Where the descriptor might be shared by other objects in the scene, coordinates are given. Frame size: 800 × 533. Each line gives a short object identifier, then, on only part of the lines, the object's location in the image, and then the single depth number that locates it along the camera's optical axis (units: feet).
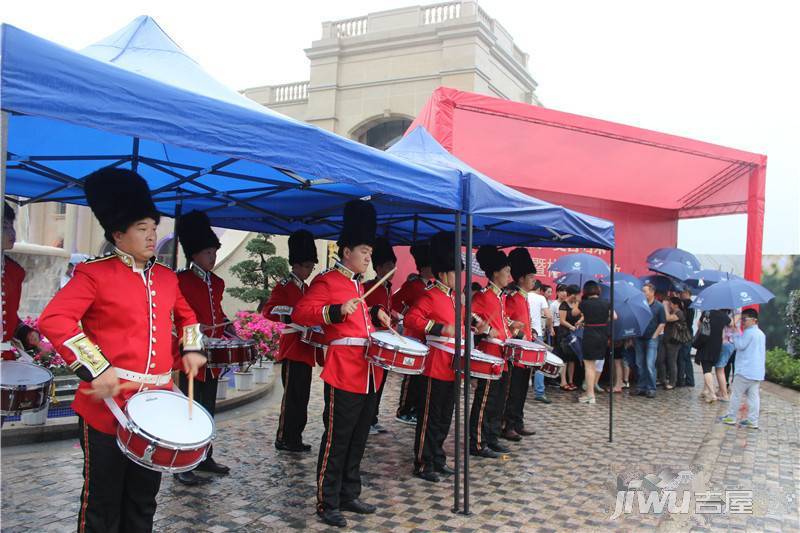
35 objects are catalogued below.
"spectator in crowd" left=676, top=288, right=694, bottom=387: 35.55
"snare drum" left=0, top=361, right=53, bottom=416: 9.94
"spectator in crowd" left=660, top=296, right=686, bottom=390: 33.24
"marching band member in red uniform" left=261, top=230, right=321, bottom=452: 17.88
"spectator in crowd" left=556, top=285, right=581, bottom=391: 32.12
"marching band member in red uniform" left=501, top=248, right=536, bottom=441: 20.98
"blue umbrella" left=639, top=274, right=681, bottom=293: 35.42
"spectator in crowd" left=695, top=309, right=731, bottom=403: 29.58
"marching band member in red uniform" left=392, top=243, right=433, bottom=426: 22.26
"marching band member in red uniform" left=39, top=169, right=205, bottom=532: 8.77
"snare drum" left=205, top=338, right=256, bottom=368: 14.87
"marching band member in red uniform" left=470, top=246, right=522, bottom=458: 18.40
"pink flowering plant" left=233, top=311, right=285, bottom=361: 29.22
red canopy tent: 32.48
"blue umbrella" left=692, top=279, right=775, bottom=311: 24.96
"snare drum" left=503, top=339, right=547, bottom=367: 18.62
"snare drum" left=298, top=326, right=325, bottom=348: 17.28
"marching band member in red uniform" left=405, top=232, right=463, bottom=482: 16.15
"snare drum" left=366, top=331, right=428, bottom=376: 12.88
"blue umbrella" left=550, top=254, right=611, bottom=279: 31.73
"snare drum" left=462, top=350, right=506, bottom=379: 16.42
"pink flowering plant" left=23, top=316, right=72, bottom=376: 20.31
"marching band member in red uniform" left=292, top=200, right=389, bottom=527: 13.02
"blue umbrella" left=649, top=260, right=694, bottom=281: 35.37
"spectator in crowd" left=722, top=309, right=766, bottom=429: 24.02
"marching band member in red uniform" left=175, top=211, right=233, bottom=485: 15.39
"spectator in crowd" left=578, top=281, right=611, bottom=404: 28.48
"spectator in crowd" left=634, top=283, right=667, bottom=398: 32.09
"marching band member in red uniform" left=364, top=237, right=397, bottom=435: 21.49
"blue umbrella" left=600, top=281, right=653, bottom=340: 29.81
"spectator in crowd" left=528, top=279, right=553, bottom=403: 28.17
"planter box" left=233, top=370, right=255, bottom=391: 26.63
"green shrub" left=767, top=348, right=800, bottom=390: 39.75
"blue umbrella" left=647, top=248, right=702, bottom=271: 37.29
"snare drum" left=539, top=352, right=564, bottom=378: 19.89
